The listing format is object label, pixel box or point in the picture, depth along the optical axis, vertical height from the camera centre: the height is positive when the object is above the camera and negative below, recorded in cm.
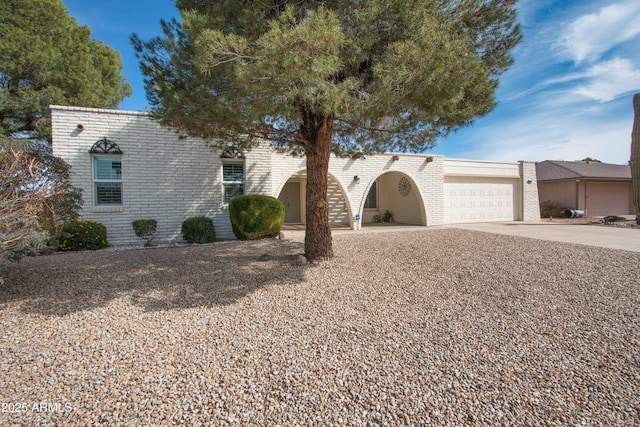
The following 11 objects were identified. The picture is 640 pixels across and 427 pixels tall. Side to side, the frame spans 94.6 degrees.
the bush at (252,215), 845 -10
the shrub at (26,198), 327 +24
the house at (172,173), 812 +133
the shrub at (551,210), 1764 -30
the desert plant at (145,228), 805 -36
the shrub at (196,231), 844 -50
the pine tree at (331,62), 322 +185
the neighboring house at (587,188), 1784 +106
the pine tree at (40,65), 1145 +631
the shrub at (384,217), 1506 -41
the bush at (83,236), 726 -51
